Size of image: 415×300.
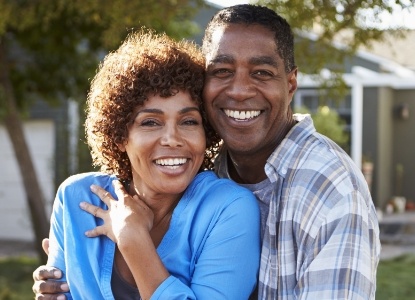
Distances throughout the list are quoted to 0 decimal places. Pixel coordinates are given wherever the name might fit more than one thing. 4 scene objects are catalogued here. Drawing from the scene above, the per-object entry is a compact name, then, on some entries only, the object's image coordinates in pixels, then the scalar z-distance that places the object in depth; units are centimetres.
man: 249
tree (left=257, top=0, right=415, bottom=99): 560
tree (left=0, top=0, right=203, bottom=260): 1017
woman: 277
